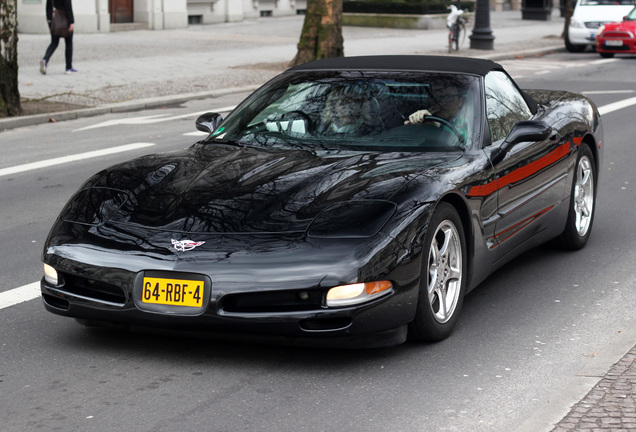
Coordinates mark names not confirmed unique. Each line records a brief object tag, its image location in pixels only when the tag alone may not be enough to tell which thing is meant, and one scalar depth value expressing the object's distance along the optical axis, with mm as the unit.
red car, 27625
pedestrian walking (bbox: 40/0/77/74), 20703
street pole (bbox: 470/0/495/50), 29088
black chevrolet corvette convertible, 4895
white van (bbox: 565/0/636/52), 30062
